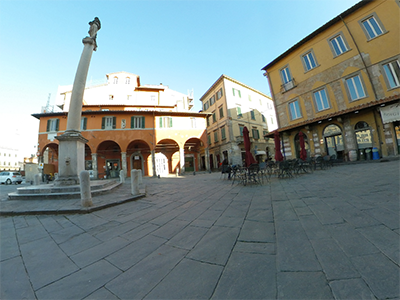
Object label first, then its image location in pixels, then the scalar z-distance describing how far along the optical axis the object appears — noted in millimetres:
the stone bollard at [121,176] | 9498
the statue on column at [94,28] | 8227
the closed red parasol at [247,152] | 7234
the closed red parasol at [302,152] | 9952
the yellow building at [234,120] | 21422
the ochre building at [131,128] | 17469
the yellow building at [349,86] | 9719
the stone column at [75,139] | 6172
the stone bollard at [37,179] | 7901
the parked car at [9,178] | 16203
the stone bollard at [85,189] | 3744
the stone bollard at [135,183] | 5160
